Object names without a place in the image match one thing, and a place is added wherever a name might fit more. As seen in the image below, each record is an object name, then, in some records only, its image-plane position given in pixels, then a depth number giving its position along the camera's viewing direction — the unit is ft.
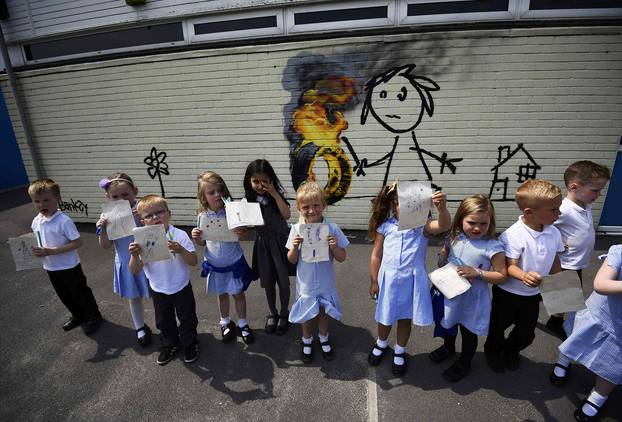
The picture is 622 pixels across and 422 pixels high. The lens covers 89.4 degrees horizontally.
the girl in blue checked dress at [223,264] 8.63
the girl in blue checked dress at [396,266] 7.64
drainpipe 18.56
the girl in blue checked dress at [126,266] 8.98
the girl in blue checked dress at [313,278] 7.70
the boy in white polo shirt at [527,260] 6.84
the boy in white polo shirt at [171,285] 7.90
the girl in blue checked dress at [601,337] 6.08
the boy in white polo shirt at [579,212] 8.33
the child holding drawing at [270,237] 8.61
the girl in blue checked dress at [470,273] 7.05
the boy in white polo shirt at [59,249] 9.26
